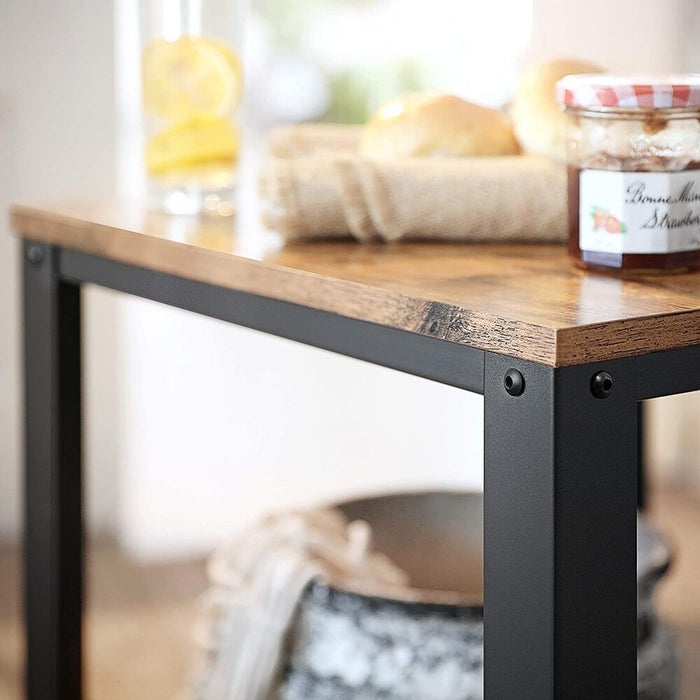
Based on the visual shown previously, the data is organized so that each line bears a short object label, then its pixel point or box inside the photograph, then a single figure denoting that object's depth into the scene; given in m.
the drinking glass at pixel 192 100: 1.44
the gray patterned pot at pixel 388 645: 1.41
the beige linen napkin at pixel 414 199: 1.26
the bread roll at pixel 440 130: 1.33
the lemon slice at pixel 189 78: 1.44
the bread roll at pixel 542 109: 1.30
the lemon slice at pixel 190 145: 1.44
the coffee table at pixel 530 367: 1.01
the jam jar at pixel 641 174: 1.12
